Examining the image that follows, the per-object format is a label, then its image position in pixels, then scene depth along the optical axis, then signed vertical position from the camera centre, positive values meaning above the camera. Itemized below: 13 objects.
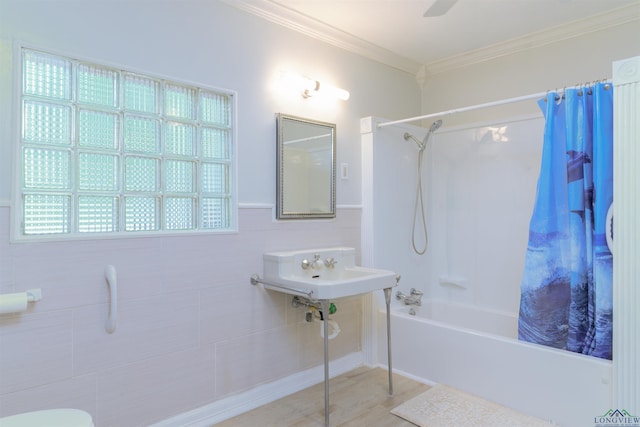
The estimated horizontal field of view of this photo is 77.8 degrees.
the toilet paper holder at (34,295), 1.62 -0.34
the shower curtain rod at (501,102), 2.14 +0.63
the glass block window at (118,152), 1.70 +0.29
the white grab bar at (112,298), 1.79 -0.39
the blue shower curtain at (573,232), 1.96 -0.11
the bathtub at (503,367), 1.98 -0.90
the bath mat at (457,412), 2.11 -1.12
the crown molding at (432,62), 2.42 +1.24
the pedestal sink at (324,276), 2.11 -0.39
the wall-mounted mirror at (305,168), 2.49 +0.29
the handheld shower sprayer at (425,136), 3.24 +0.63
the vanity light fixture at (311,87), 2.53 +0.82
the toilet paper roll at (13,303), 1.50 -0.35
